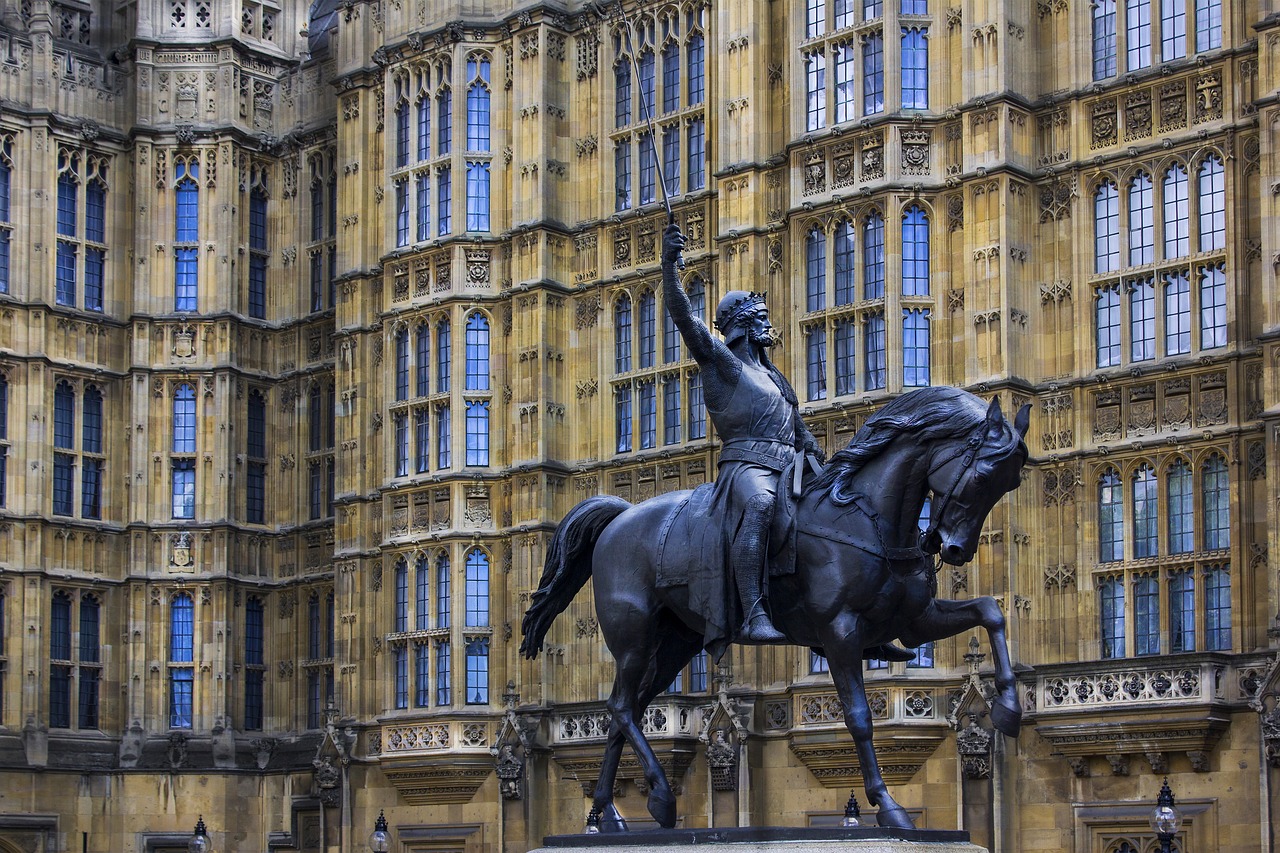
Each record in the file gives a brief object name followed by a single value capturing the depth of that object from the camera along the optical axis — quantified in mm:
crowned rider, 13938
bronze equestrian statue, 13344
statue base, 12852
